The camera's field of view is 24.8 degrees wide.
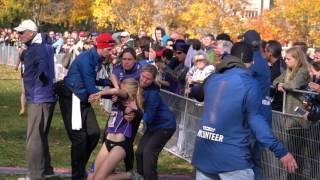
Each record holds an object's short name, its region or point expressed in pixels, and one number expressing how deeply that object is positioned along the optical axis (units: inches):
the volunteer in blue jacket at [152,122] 358.0
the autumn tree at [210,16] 1910.7
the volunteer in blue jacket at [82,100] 386.9
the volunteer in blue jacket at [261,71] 328.5
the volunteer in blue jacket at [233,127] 244.2
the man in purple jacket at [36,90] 388.8
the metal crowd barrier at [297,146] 351.6
